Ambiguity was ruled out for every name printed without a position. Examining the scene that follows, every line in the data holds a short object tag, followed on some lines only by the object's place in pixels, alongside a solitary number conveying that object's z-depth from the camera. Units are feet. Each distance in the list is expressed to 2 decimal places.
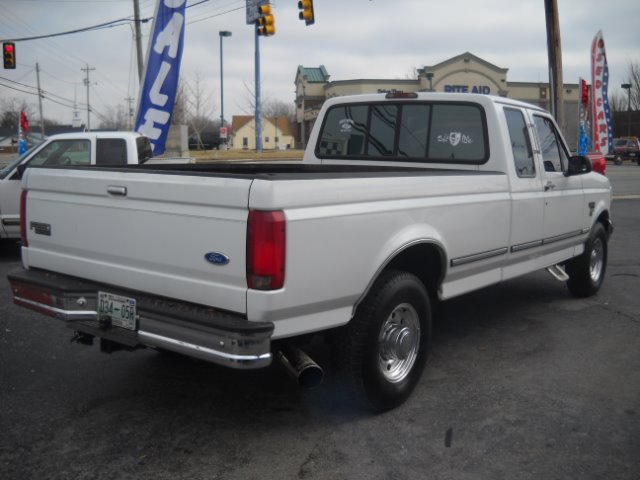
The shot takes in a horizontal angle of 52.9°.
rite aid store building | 168.73
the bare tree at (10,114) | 326.65
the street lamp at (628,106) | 194.84
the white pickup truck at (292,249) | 10.14
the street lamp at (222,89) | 156.64
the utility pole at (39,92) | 217.52
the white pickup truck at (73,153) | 29.81
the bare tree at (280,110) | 333.29
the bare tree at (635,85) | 206.59
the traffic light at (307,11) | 53.47
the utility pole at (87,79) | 290.76
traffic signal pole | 107.04
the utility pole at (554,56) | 48.60
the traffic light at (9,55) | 74.38
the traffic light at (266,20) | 56.39
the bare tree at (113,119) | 343.59
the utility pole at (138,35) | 78.31
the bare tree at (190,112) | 155.53
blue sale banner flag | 46.19
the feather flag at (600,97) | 70.74
